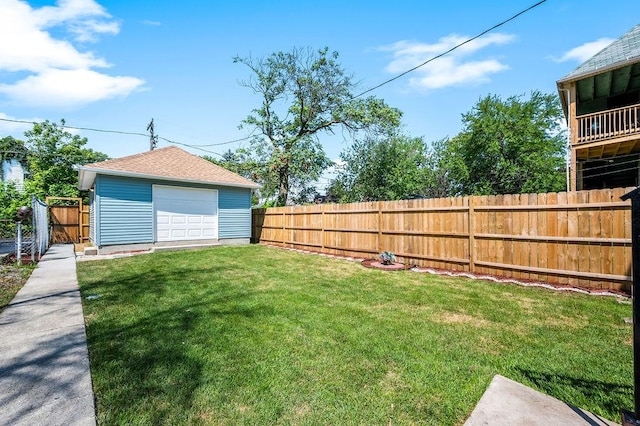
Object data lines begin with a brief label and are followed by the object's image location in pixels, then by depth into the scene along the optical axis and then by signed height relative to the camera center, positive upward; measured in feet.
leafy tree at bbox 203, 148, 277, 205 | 62.08 +9.20
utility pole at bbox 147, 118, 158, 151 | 63.52 +16.16
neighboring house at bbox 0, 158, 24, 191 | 68.54 +10.29
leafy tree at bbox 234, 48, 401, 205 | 57.62 +20.23
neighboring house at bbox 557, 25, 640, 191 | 31.58 +14.26
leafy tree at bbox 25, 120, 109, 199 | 59.06 +12.67
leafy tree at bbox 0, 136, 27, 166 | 67.92 +15.15
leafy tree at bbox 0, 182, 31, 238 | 45.75 +1.48
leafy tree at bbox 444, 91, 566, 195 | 54.39 +11.83
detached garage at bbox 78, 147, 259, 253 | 31.81 +1.44
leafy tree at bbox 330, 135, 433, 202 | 61.36 +8.39
